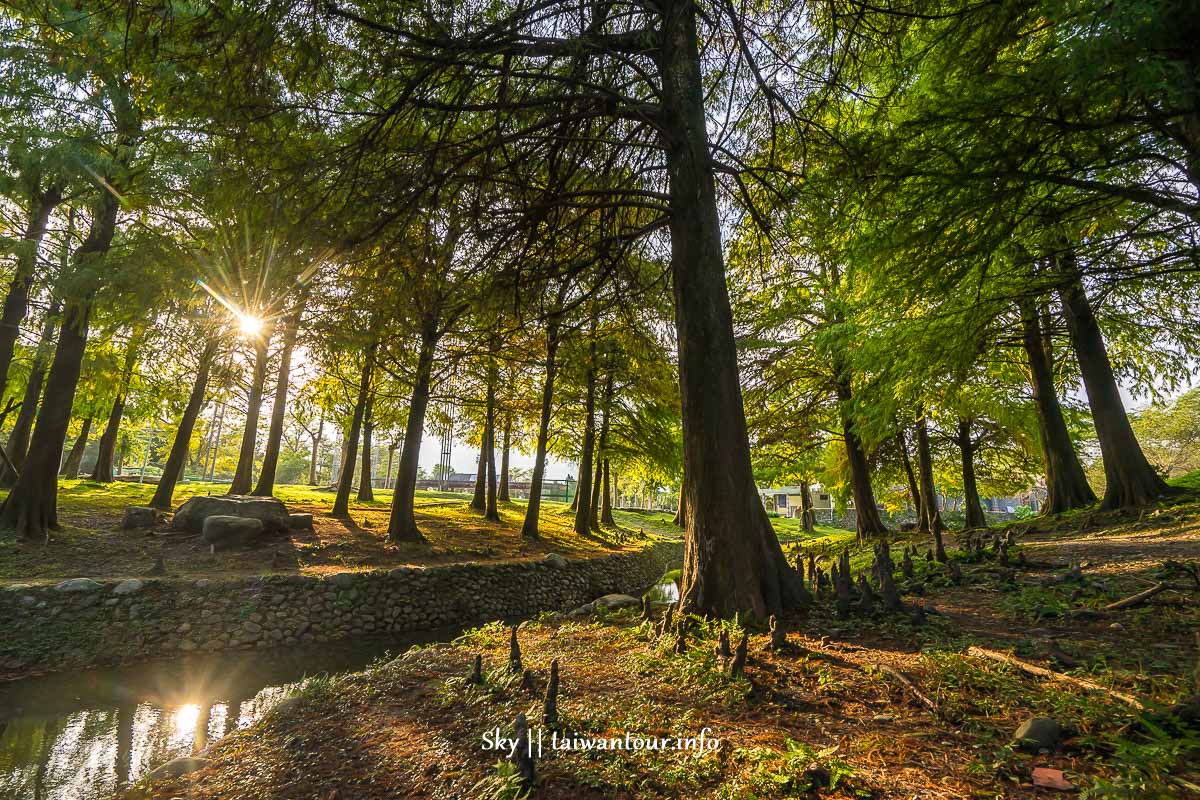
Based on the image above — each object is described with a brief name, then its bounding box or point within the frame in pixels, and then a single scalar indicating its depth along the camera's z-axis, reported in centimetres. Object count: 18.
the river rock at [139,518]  1058
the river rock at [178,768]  354
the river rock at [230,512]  1064
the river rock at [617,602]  715
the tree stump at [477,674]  416
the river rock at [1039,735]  221
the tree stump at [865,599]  474
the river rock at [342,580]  891
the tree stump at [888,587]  472
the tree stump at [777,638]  393
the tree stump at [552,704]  298
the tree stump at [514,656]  414
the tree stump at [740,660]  338
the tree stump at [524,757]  245
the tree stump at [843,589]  481
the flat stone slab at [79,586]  714
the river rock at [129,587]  739
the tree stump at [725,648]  362
